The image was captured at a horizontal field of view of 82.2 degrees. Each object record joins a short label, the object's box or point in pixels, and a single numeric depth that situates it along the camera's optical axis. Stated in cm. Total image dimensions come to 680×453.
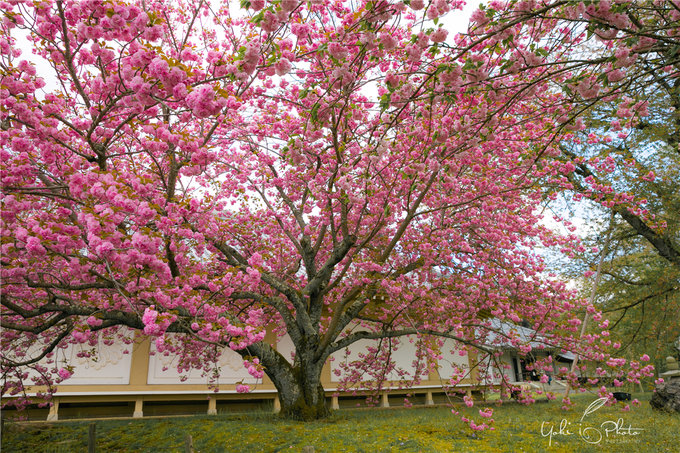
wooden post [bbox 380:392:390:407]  1465
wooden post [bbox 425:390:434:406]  1601
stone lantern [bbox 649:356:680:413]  1123
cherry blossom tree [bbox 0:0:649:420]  415
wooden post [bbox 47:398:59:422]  1038
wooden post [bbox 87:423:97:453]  601
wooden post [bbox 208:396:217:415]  1219
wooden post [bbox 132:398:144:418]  1133
